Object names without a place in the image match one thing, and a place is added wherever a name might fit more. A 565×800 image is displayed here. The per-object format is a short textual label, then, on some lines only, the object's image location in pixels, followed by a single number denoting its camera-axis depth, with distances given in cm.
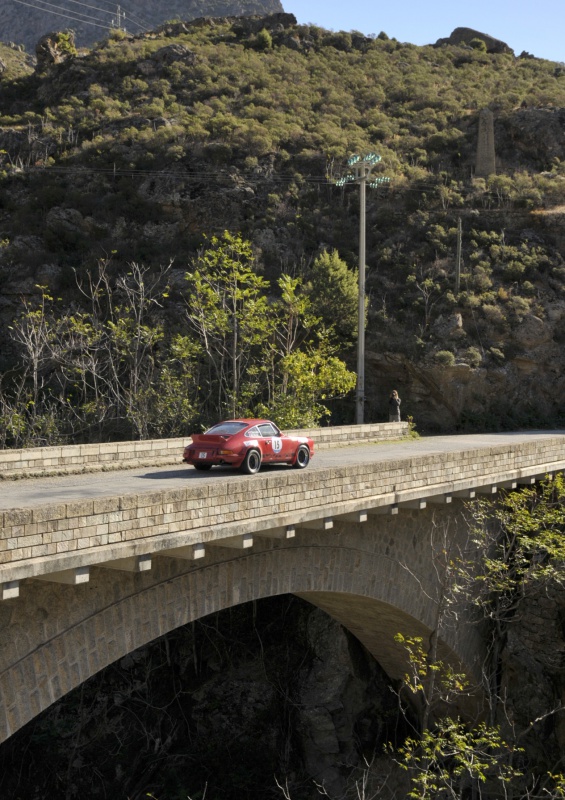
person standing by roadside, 2498
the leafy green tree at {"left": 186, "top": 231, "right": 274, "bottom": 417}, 2497
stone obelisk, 4541
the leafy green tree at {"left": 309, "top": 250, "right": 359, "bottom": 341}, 3177
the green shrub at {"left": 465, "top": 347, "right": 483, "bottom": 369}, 3170
